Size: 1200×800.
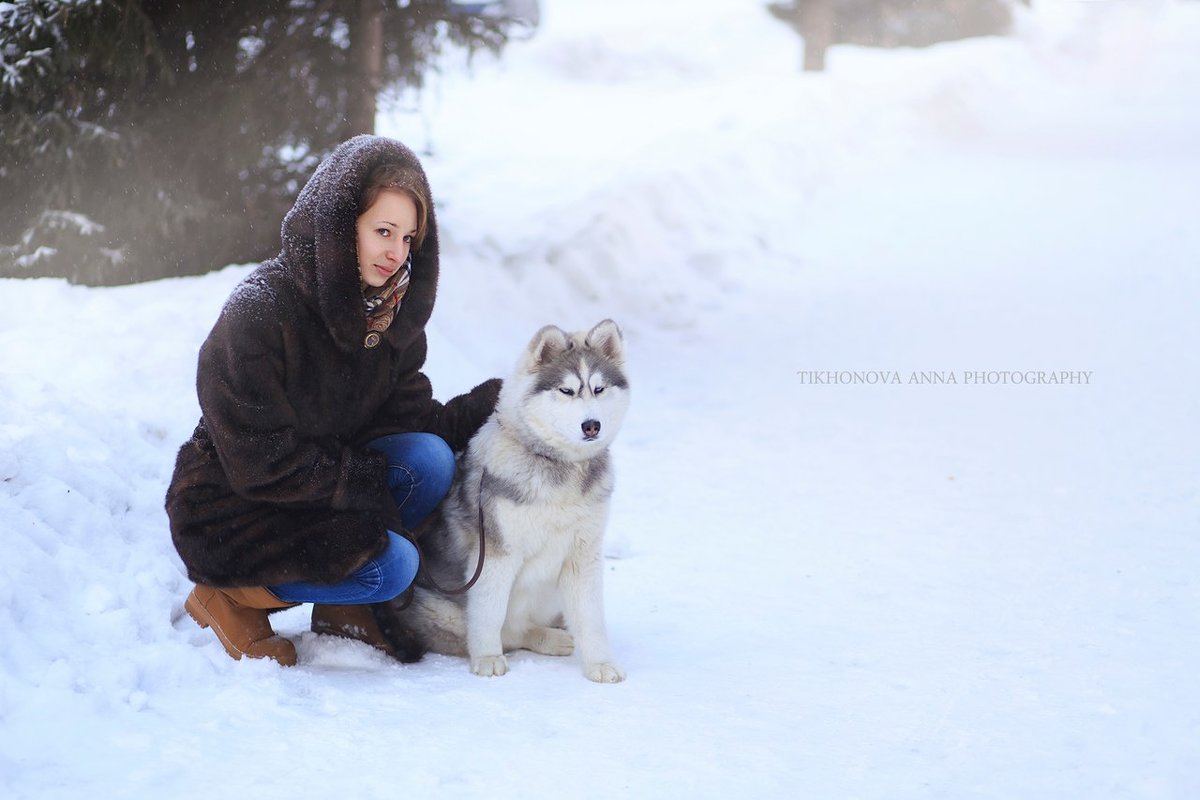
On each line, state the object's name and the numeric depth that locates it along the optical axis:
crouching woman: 5.76
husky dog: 6.55
